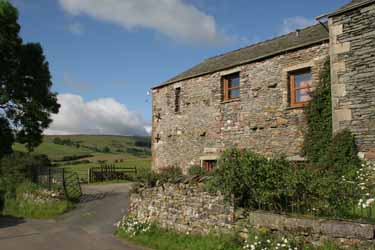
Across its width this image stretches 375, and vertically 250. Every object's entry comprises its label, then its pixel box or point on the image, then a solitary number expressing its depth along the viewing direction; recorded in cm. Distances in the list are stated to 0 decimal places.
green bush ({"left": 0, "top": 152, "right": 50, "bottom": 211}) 1823
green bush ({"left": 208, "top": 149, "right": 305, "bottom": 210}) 735
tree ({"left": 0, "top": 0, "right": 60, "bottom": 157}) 2469
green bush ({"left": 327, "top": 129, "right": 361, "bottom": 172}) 1018
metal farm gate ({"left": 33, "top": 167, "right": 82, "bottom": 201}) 1728
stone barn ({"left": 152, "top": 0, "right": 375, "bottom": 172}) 1045
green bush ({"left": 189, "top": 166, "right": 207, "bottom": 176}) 1492
